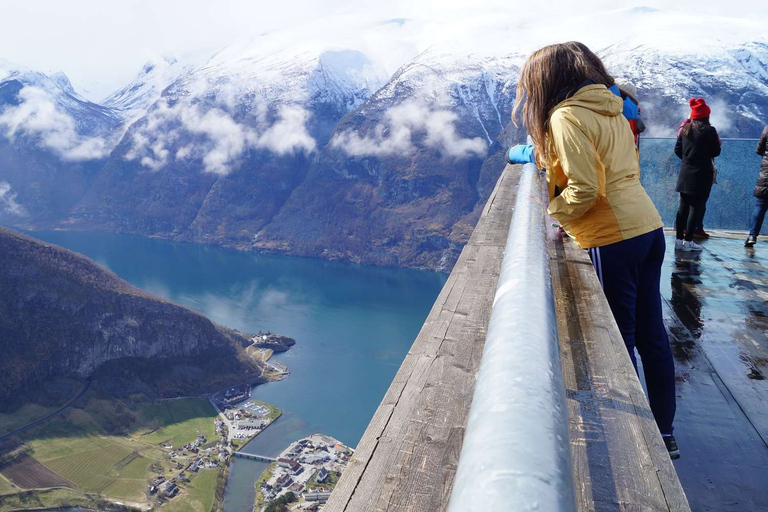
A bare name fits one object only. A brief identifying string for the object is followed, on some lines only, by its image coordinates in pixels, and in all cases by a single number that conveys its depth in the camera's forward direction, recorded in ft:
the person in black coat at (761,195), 16.74
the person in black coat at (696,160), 15.46
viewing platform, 3.53
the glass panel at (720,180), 21.06
